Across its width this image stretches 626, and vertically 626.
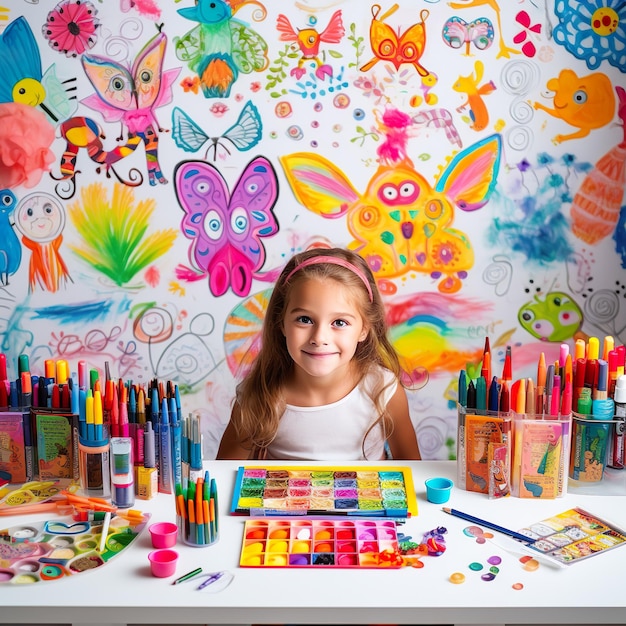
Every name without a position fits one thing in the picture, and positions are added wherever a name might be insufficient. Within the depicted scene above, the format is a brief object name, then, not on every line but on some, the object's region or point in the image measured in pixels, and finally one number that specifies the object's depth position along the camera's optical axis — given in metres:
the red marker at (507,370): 1.39
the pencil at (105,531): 1.18
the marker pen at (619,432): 1.34
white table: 1.03
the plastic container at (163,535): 1.17
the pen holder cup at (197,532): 1.18
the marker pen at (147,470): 1.33
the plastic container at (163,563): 1.09
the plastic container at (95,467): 1.34
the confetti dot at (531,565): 1.12
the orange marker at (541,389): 1.35
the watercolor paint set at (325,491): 1.28
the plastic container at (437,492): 1.32
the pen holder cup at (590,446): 1.35
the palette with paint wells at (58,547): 1.11
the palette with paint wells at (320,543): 1.13
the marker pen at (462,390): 1.36
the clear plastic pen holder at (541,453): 1.33
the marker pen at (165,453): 1.35
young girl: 1.60
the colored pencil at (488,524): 1.21
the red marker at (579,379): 1.38
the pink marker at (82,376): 1.41
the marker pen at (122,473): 1.31
